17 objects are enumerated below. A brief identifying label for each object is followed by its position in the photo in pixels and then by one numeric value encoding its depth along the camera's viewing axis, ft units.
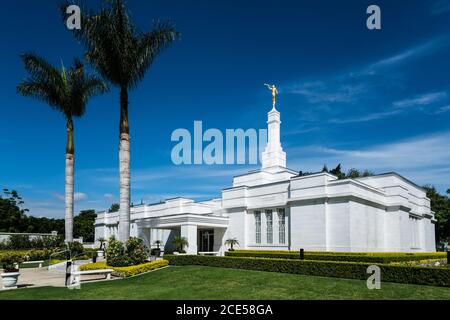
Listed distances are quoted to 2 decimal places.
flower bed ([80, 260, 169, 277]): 59.21
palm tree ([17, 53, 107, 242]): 85.46
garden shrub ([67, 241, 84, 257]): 84.33
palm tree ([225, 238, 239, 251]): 100.76
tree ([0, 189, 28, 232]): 178.81
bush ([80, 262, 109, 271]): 63.68
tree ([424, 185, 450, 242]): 151.53
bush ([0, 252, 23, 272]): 94.23
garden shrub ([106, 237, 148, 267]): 62.75
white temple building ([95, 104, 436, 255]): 84.23
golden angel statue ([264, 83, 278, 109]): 116.57
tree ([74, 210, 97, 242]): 214.59
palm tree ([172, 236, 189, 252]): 96.22
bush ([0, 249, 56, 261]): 100.02
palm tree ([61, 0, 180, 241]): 68.39
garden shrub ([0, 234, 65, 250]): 135.54
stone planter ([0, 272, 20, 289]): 49.84
